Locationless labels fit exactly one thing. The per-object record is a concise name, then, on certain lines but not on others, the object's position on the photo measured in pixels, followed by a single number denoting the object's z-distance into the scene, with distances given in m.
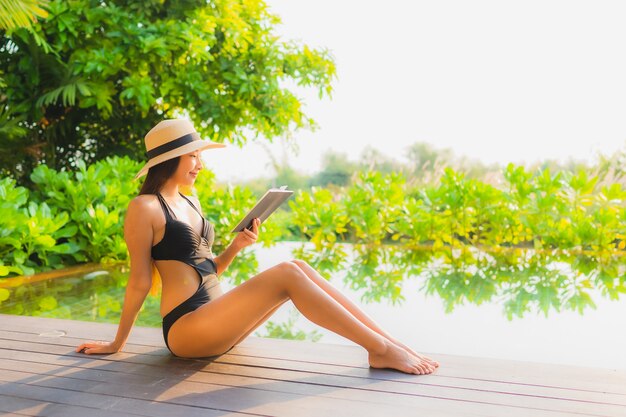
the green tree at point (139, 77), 6.48
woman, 2.32
